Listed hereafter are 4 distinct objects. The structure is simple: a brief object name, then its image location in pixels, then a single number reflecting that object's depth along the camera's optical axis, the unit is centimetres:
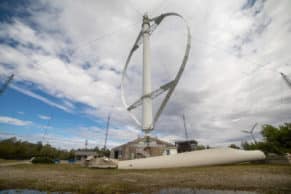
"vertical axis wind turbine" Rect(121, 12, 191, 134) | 3653
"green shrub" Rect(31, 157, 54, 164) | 4547
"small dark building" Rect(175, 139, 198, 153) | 4322
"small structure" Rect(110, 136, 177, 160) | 4153
